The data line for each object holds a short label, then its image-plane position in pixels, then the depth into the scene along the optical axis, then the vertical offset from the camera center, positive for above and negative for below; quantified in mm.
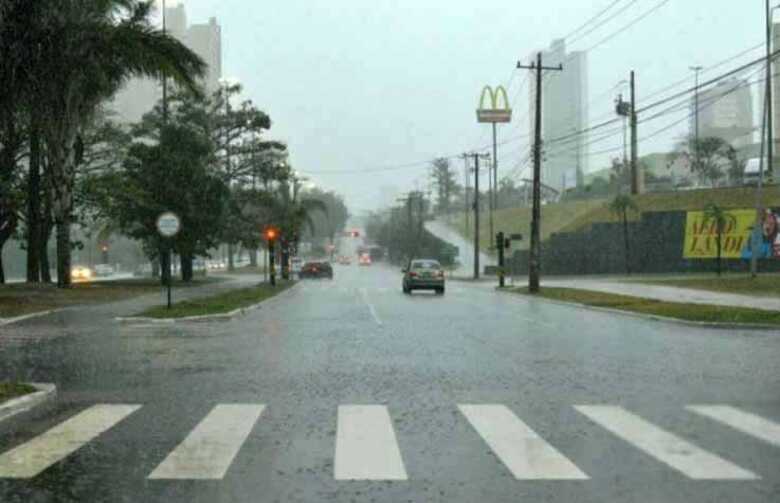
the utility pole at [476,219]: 67750 +2165
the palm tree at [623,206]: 60812 +2715
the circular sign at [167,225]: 26044 +732
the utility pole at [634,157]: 63775 +6544
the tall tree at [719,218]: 54062 +1738
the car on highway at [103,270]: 88338 -1751
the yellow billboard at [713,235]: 56812 +745
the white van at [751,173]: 64781 +5337
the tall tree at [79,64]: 19109 +5486
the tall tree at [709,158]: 86750 +8454
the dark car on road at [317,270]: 74312 -1550
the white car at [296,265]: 83975 -1304
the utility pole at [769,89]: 41600 +6813
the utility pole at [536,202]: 41281 +2065
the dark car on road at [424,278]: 42281 -1273
